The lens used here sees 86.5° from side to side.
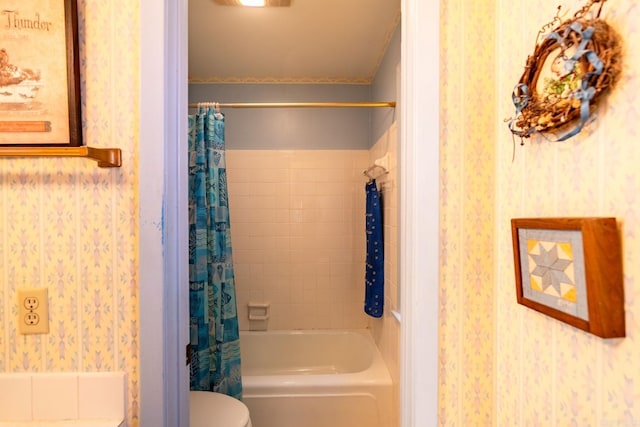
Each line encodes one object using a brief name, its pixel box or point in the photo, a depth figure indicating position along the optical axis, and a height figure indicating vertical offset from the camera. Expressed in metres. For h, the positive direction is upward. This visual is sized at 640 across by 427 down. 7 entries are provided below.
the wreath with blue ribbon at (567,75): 0.51 +0.22
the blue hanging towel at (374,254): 2.22 -0.28
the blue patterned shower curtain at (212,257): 1.81 -0.25
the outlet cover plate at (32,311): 0.87 -0.24
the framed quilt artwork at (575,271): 0.50 -0.10
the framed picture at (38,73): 0.84 +0.35
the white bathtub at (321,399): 1.91 -1.06
